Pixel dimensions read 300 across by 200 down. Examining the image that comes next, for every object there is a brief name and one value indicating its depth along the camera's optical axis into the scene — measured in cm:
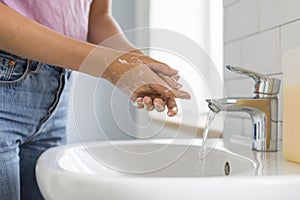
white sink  40
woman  58
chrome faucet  68
